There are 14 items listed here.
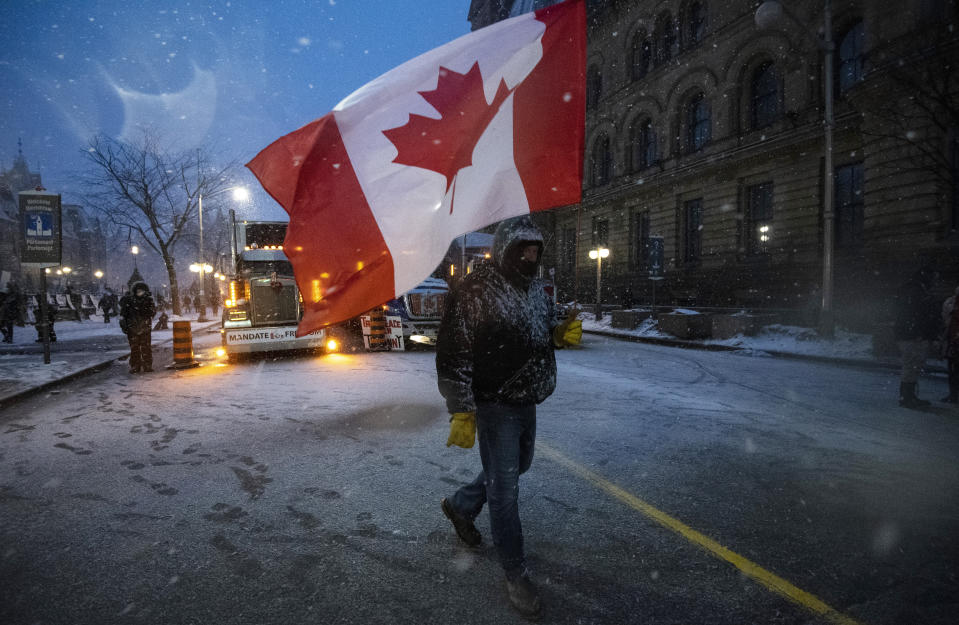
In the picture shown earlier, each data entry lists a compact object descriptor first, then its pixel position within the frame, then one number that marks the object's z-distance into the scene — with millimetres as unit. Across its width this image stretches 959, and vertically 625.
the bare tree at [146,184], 32438
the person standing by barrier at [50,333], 16873
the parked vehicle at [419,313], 14102
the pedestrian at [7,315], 17203
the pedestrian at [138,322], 10930
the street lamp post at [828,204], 14141
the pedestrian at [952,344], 7082
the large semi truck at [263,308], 12562
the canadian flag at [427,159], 3539
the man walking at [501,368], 2656
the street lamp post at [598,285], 25500
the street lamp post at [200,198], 33500
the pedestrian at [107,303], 29175
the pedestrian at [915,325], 6754
